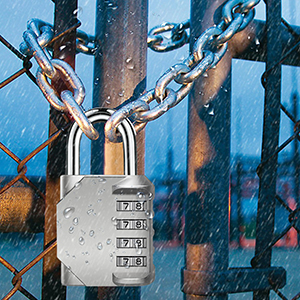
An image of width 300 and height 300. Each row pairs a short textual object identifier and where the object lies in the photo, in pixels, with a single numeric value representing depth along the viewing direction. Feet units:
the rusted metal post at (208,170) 1.18
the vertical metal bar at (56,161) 1.12
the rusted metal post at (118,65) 1.09
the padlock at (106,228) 1.00
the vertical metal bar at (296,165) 18.73
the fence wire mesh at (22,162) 1.08
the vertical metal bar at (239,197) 19.49
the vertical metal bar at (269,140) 1.25
